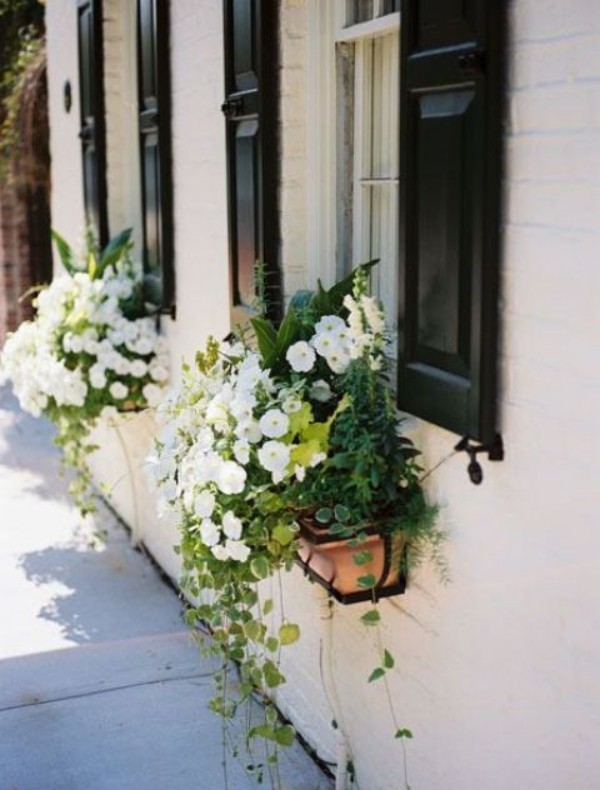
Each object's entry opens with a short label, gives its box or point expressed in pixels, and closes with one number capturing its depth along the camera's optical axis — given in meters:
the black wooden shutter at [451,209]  2.68
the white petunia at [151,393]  5.54
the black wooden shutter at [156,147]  5.20
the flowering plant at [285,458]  3.13
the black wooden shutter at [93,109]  6.31
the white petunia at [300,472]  3.13
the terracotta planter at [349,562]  3.16
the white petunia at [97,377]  5.43
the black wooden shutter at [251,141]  3.91
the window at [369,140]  3.62
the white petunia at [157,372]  5.55
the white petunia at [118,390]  5.45
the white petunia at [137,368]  5.51
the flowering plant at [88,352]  5.47
